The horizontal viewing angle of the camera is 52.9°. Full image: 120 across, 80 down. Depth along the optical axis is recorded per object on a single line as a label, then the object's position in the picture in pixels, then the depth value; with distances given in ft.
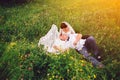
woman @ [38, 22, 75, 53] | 11.84
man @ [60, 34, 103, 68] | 11.34
